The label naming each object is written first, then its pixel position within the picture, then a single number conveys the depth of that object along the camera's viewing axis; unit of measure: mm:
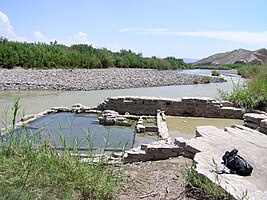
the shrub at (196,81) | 24141
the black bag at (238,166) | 3551
